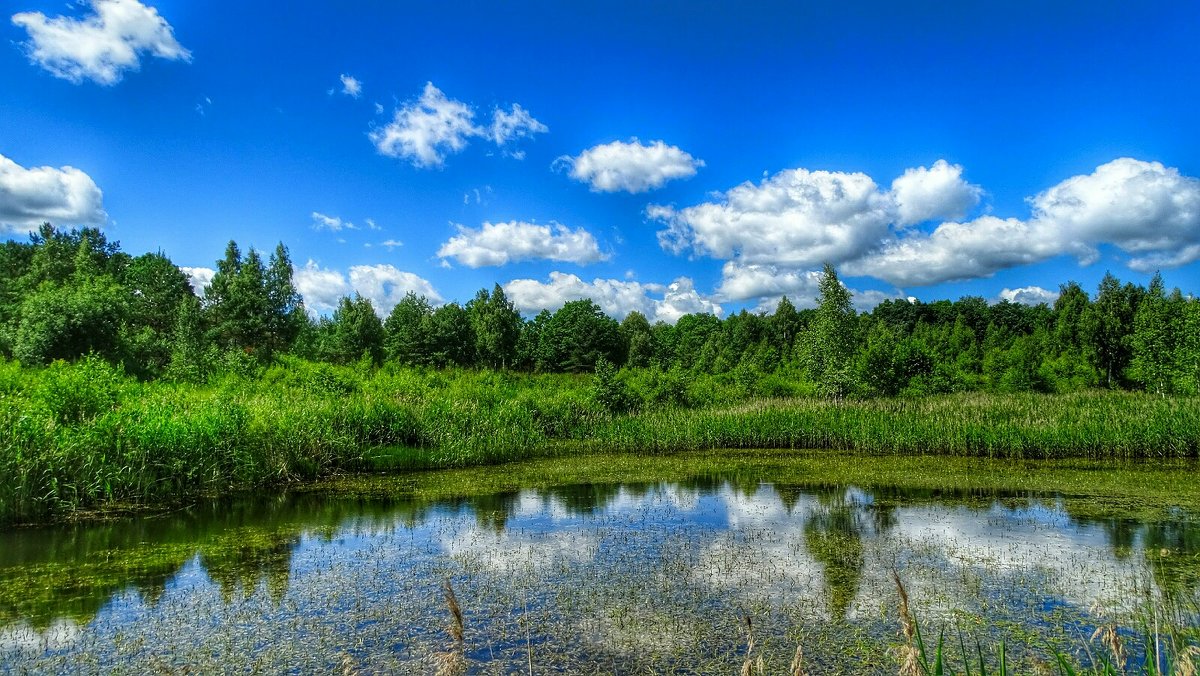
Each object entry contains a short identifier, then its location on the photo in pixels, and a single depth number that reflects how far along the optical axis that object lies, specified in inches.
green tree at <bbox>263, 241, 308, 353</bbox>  1669.5
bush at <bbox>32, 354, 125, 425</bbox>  467.5
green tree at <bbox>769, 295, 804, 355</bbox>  2465.6
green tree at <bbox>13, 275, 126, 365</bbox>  991.6
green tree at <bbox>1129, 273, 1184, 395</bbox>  1151.0
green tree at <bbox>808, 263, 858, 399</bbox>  981.2
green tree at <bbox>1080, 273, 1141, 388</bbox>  1556.3
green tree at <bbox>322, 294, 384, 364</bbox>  1876.2
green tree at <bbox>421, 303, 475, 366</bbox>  2098.1
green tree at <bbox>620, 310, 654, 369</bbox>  2428.6
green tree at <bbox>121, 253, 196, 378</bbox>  1748.3
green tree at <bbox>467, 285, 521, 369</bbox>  2156.7
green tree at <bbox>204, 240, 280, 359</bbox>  1584.6
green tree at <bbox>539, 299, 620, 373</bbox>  2357.3
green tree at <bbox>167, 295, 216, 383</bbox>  1039.6
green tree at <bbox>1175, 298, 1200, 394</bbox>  987.7
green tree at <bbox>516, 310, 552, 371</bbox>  2397.9
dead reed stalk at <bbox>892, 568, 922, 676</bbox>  86.8
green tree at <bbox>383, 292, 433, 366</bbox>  2057.8
